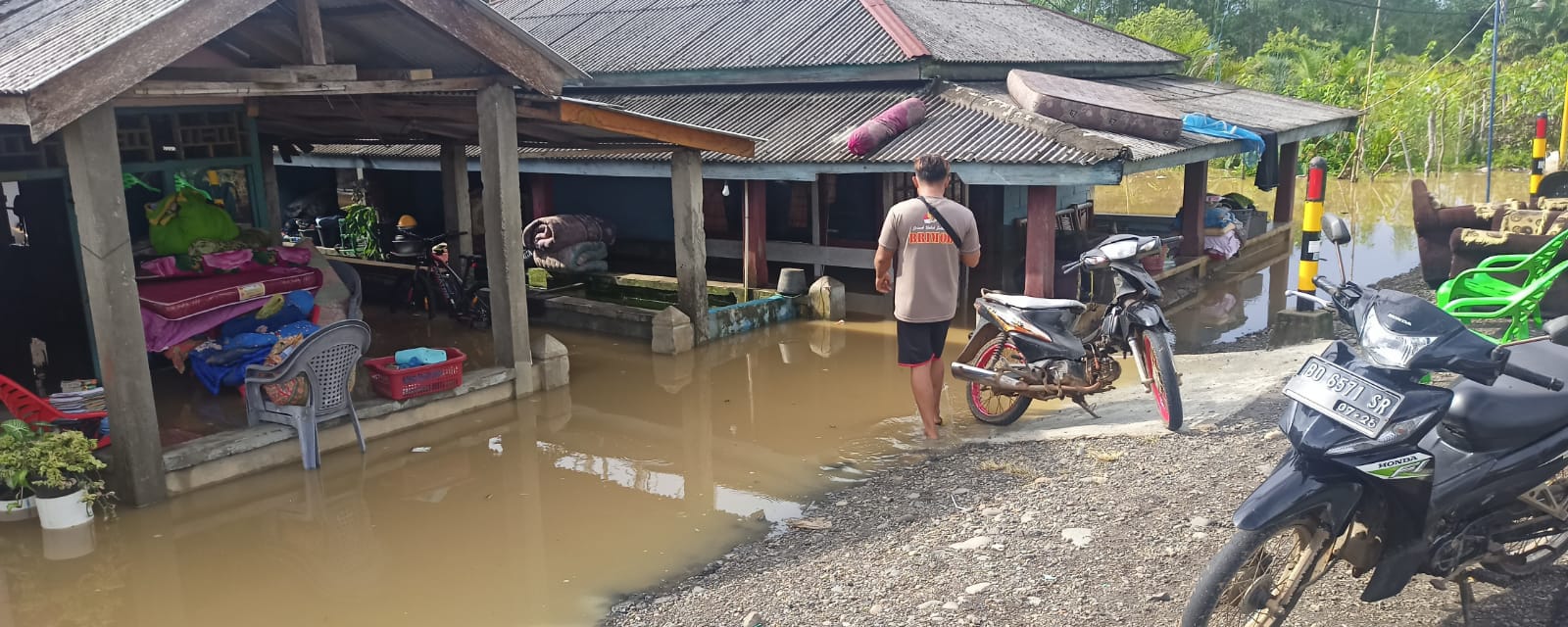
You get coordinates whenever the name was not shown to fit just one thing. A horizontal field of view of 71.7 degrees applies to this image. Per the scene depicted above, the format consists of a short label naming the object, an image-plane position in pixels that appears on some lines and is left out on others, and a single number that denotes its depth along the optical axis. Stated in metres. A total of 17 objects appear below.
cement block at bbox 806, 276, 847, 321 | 12.17
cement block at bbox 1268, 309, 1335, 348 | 9.27
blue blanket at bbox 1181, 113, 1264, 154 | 13.44
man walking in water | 6.78
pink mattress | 7.86
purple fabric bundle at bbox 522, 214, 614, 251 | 14.60
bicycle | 12.19
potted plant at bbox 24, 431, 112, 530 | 6.06
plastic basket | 7.89
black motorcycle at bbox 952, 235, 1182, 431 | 6.89
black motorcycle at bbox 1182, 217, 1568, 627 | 3.55
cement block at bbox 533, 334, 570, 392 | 9.20
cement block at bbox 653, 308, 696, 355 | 10.54
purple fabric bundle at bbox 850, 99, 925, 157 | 11.69
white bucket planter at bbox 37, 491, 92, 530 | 6.18
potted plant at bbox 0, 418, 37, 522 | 6.07
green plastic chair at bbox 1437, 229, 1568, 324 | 8.76
